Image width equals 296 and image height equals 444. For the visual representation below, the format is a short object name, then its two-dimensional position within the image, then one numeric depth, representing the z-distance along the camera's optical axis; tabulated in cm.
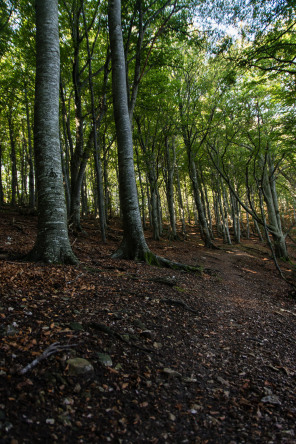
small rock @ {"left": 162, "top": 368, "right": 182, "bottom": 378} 220
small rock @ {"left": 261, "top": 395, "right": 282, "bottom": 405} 208
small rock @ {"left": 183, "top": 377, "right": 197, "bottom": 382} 219
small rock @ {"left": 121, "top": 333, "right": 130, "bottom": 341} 253
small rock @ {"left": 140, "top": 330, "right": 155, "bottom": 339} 272
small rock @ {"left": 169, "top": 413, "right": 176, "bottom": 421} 173
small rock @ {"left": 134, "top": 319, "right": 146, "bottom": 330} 289
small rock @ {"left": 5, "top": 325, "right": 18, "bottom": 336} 209
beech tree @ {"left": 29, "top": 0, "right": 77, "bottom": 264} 447
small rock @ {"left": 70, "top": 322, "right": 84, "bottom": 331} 243
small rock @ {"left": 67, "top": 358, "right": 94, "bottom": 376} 186
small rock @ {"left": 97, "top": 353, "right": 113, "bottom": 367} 208
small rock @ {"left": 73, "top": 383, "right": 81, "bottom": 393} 172
